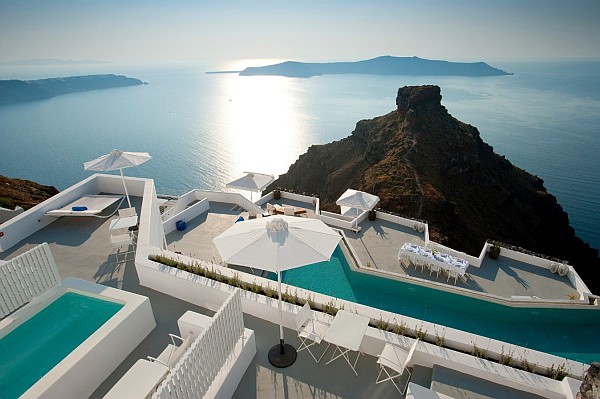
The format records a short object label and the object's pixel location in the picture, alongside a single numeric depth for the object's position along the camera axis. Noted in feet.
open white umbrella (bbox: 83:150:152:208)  31.81
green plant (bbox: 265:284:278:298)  19.47
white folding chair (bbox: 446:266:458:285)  35.73
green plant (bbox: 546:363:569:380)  14.89
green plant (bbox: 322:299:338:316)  18.03
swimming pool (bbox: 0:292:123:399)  14.57
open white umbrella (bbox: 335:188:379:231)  47.78
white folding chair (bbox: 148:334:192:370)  13.62
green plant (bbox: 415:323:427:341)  16.53
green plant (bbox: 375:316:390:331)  17.09
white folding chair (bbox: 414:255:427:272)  37.09
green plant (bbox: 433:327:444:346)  16.16
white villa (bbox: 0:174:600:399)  13.88
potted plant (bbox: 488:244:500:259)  40.34
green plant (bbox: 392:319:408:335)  16.79
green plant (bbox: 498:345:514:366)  15.34
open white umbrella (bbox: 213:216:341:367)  14.28
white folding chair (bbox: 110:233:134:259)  24.41
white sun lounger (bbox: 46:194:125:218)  29.43
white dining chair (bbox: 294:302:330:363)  16.17
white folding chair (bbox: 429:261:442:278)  36.50
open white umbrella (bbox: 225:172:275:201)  48.26
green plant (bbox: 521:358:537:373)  15.21
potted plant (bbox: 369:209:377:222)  49.23
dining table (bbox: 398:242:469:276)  35.54
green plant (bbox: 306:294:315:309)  18.75
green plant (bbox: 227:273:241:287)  20.18
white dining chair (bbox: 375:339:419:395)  14.82
